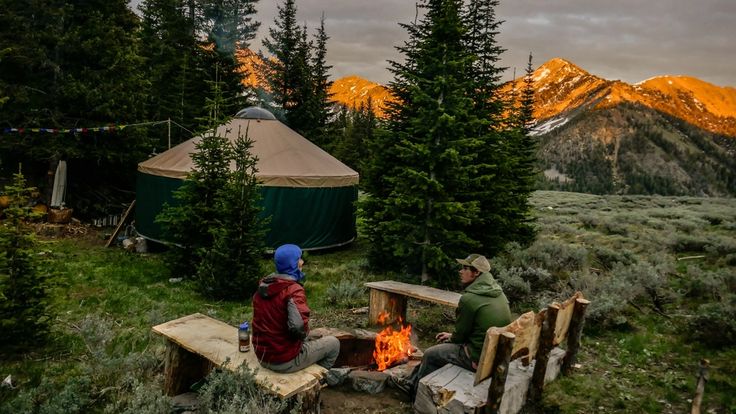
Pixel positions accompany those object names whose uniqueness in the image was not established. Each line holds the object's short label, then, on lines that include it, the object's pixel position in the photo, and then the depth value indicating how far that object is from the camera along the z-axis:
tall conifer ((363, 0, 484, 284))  8.31
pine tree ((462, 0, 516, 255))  9.88
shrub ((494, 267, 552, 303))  8.16
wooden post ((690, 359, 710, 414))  3.73
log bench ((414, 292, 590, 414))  3.76
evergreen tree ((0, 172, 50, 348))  4.99
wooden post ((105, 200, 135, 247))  12.78
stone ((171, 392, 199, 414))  4.12
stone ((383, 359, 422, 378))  5.10
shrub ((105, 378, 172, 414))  3.57
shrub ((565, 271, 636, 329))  6.84
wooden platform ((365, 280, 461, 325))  6.74
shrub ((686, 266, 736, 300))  7.65
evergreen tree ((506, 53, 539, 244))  11.26
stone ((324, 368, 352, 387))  4.87
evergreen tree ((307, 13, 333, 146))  26.42
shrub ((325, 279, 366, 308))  8.08
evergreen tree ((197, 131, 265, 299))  7.99
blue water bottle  4.21
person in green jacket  4.35
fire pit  5.57
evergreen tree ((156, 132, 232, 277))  8.95
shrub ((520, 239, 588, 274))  9.63
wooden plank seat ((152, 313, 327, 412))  3.72
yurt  12.03
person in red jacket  3.93
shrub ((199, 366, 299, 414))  3.44
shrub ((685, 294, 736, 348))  5.92
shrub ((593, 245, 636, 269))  10.23
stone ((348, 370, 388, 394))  4.94
